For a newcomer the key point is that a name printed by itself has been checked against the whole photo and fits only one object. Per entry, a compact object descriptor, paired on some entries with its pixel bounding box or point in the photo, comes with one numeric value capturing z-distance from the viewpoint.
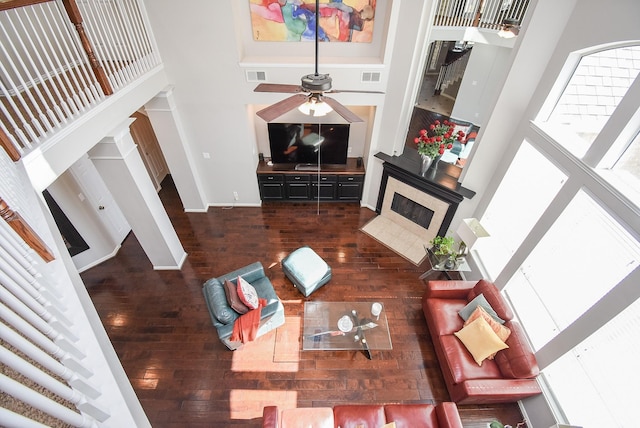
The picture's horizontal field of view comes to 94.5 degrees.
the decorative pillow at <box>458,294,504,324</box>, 3.84
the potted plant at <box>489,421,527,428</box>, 2.89
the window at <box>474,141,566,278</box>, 3.45
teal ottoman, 4.61
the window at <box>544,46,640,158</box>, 2.69
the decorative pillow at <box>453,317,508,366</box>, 3.53
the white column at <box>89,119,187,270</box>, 3.76
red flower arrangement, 4.90
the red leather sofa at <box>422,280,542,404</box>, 3.29
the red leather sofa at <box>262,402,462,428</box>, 3.02
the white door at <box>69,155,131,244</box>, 4.70
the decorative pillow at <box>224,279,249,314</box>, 3.83
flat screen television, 5.86
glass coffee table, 3.90
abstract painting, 4.63
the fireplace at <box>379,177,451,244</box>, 5.23
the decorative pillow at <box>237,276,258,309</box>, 3.86
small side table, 4.73
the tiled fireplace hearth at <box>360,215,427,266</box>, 5.48
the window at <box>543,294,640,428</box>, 2.45
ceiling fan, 2.50
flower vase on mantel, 5.08
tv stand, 6.17
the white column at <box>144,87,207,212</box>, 4.97
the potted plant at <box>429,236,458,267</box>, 4.61
